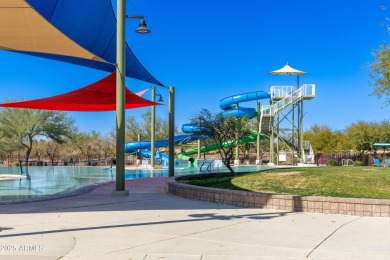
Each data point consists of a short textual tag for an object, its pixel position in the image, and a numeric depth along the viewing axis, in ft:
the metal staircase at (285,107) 111.75
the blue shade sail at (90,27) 36.76
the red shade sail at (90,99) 47.06
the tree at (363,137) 142.31
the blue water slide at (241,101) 131.85
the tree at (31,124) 130.93
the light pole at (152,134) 87.00
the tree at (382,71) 39.01
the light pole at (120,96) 34.94
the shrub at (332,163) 89.42
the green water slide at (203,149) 137.69
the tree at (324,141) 169.68
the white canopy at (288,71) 122.72
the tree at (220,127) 48.06
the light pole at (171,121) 51.42
